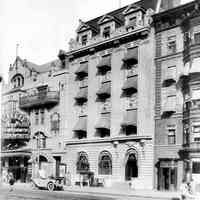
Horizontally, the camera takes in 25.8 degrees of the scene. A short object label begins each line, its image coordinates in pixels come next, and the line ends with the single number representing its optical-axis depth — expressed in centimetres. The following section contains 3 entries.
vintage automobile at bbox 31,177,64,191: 3888
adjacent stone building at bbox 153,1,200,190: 3962
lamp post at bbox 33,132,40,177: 5346
